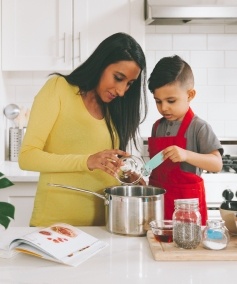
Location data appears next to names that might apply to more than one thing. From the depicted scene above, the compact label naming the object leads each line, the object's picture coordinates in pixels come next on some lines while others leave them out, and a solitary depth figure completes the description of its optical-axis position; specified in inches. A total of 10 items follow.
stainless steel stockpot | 55.7
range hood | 106.7
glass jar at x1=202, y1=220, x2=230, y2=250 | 50.4
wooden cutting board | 48.6
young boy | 72.4
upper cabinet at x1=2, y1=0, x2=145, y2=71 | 114.3
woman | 65.5
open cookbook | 48.1
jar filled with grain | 50.4
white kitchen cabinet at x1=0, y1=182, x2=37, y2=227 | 102.7
